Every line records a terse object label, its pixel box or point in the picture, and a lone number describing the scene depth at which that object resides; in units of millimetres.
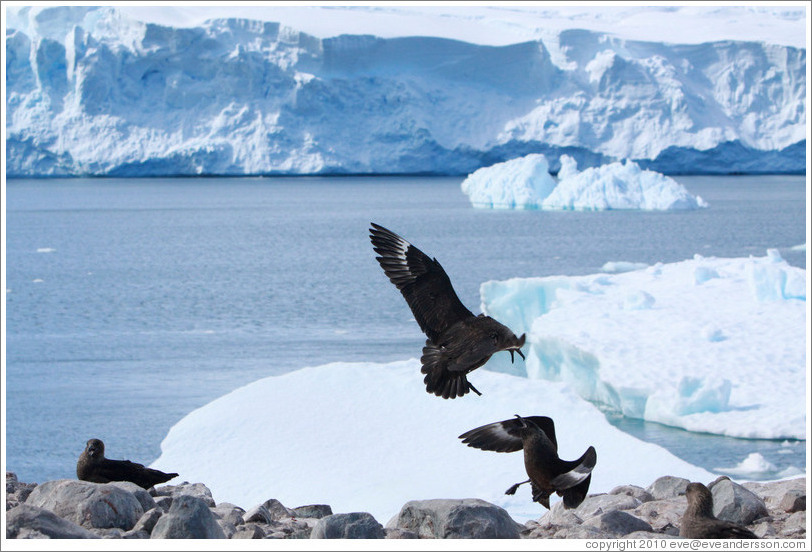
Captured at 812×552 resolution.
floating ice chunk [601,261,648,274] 40087
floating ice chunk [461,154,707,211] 69625
